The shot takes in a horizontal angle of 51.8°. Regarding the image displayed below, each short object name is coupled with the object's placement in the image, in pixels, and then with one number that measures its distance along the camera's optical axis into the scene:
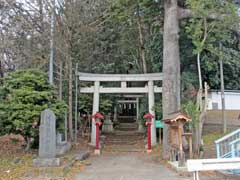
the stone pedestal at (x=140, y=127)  16.19
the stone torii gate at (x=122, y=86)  13.75
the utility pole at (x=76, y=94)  13.22
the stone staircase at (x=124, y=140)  13.02
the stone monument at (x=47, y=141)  7.81
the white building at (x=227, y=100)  17.67
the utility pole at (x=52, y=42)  10.12
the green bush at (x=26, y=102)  8.68
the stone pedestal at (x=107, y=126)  17.23
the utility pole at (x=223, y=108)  12.73
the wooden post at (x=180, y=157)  8.09
